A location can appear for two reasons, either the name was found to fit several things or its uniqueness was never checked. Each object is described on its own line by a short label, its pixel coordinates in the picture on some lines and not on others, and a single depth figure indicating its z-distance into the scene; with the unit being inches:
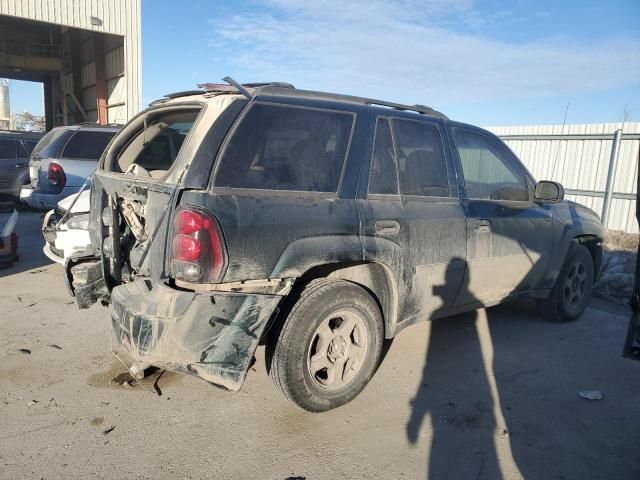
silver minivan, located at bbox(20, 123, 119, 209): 351.3
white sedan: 176.6
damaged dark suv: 103.2
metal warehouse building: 588.7
